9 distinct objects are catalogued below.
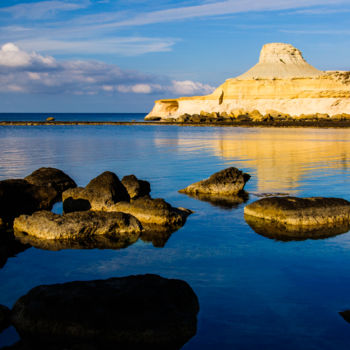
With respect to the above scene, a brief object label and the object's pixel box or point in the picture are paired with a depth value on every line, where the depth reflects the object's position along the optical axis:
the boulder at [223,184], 12.81
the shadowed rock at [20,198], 9.84
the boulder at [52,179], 12.60
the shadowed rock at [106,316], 4.52
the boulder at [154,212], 9.36
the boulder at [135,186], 12.11
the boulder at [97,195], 10.45
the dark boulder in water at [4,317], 4.93
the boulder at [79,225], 8.45
